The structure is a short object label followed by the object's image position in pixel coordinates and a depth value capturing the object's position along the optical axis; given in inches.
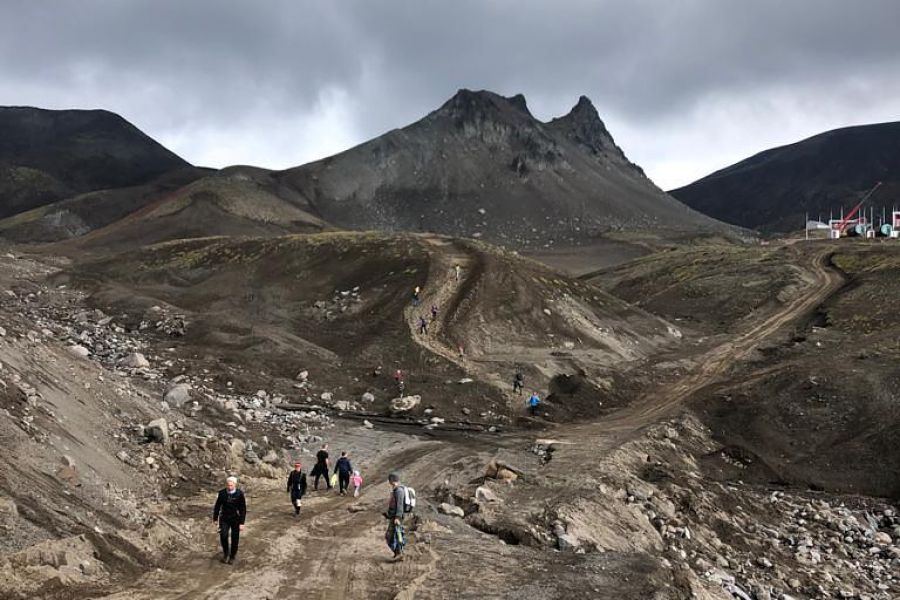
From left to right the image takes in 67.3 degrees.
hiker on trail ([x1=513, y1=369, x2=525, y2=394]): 1598.2
